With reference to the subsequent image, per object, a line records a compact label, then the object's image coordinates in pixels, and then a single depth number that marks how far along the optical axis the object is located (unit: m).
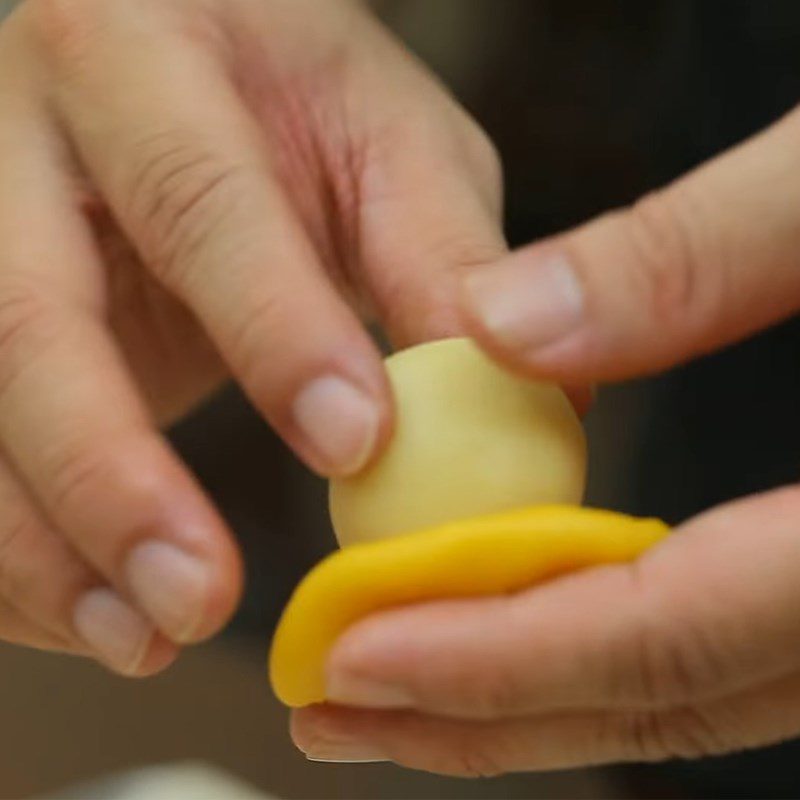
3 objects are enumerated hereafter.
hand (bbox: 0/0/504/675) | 0.36
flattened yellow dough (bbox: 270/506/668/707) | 0.33
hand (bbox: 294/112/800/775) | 0.33
